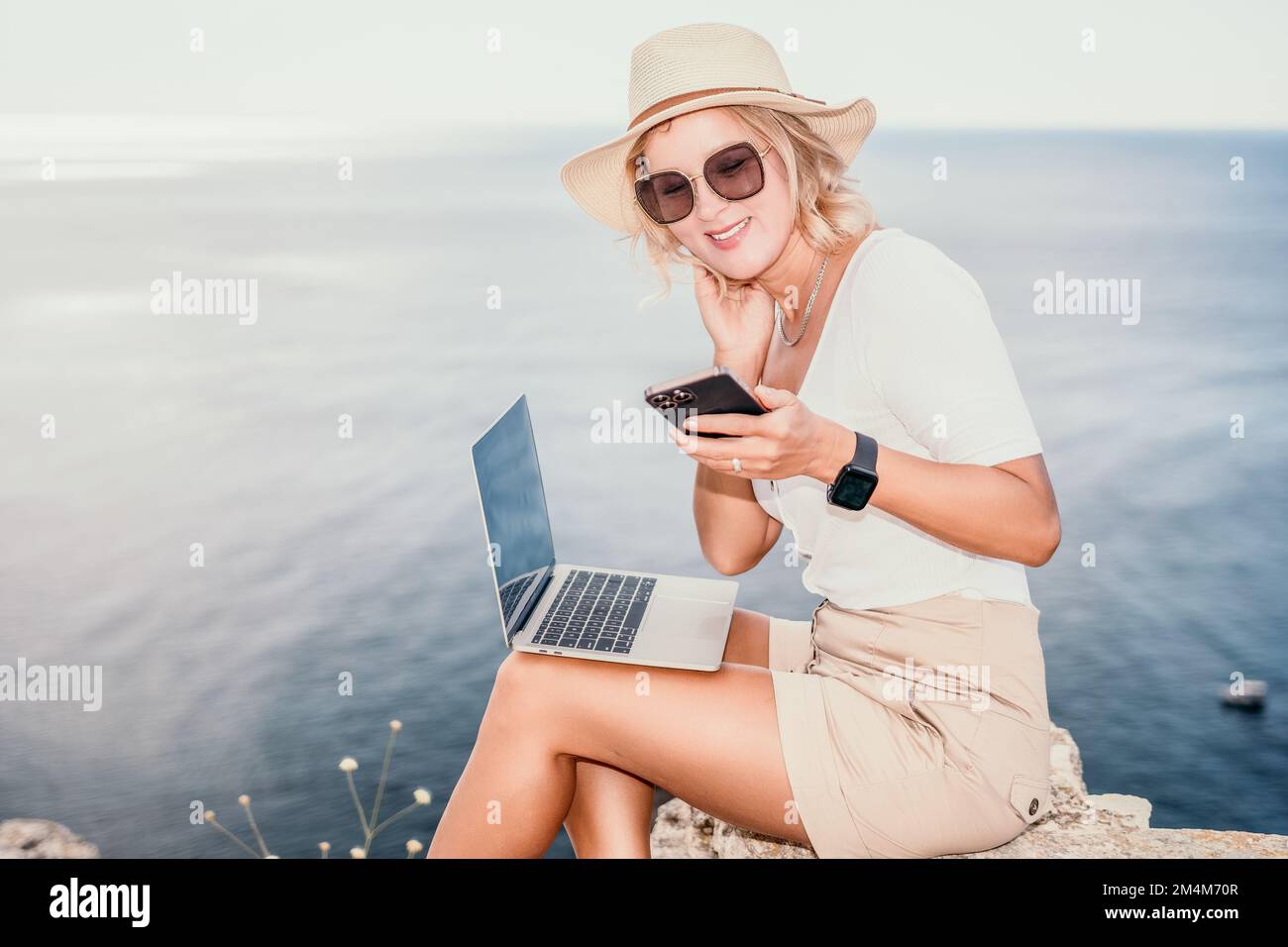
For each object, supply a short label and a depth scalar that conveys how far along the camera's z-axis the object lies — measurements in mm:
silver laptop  1519
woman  1285
